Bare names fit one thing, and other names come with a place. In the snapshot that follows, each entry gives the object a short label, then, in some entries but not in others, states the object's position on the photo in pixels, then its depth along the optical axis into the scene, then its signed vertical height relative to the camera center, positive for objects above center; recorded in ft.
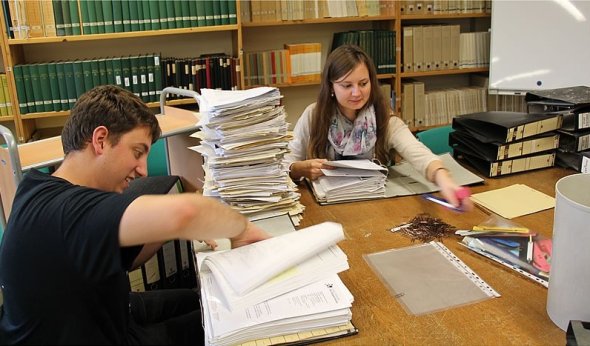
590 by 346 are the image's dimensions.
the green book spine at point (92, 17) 9.85 +0.87
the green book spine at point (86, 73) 10.16 -0.16
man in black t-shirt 1.88 -0.87
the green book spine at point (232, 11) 10.61 +0.90
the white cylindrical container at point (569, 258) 3.09 -1.30
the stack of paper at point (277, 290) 3.36 -1.57
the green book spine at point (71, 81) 10.10 -0.30
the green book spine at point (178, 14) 10.36 +0.89
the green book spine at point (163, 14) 10.29 +0.89
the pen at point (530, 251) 4.27 -1.70
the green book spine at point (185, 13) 10.42 +0.90
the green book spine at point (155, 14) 10.24 +0.90
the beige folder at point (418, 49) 12.02 -0.03
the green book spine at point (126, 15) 10.07 +0.89
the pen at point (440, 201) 5.46 -1.63
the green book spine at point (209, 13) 10.52 +0.89
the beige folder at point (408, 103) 12.41 -1.28
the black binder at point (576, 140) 6.40 -1.20
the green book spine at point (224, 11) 10.58 +0.92
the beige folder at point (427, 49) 12.09 -0.04
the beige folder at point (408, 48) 11.96 +0.00
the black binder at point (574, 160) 5.99 -1.43
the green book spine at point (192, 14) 10.46 +0.88
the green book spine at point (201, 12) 10.48 +0.91
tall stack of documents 5.12 -0.91
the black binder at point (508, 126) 6.36 -1.00
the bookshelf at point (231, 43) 10.15 +0.37
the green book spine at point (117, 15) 10.00 +0.89
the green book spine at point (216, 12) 10.55 +0.90
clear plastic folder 3.81 -1.77
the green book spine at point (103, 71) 10.25 -0.14
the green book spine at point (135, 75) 10.41 -0.26
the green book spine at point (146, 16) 10.20 +0.86
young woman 6.82 -0.91
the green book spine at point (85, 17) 9.80 +0.87
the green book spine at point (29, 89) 9.89 -0.40
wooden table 3.39 -1.81
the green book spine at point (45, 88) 9.97 -0.41
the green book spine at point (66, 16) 9.73 +0.90
